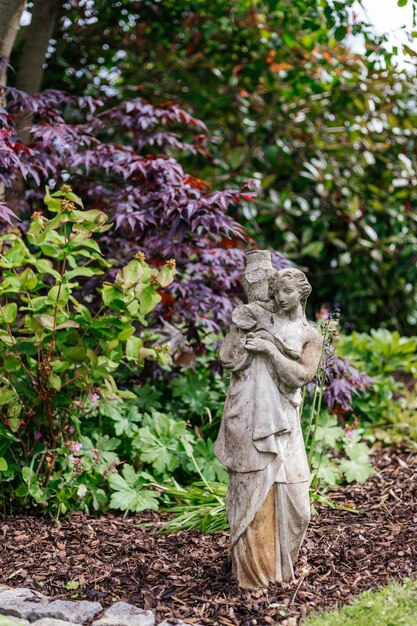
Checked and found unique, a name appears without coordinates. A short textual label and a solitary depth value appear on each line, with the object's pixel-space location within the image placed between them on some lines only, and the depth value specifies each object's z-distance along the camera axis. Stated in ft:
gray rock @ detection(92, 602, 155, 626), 11.05
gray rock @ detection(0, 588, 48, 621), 11.50
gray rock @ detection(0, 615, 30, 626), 10.35
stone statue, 11.56
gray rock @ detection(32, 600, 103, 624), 11.37
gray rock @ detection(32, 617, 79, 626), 11.05
